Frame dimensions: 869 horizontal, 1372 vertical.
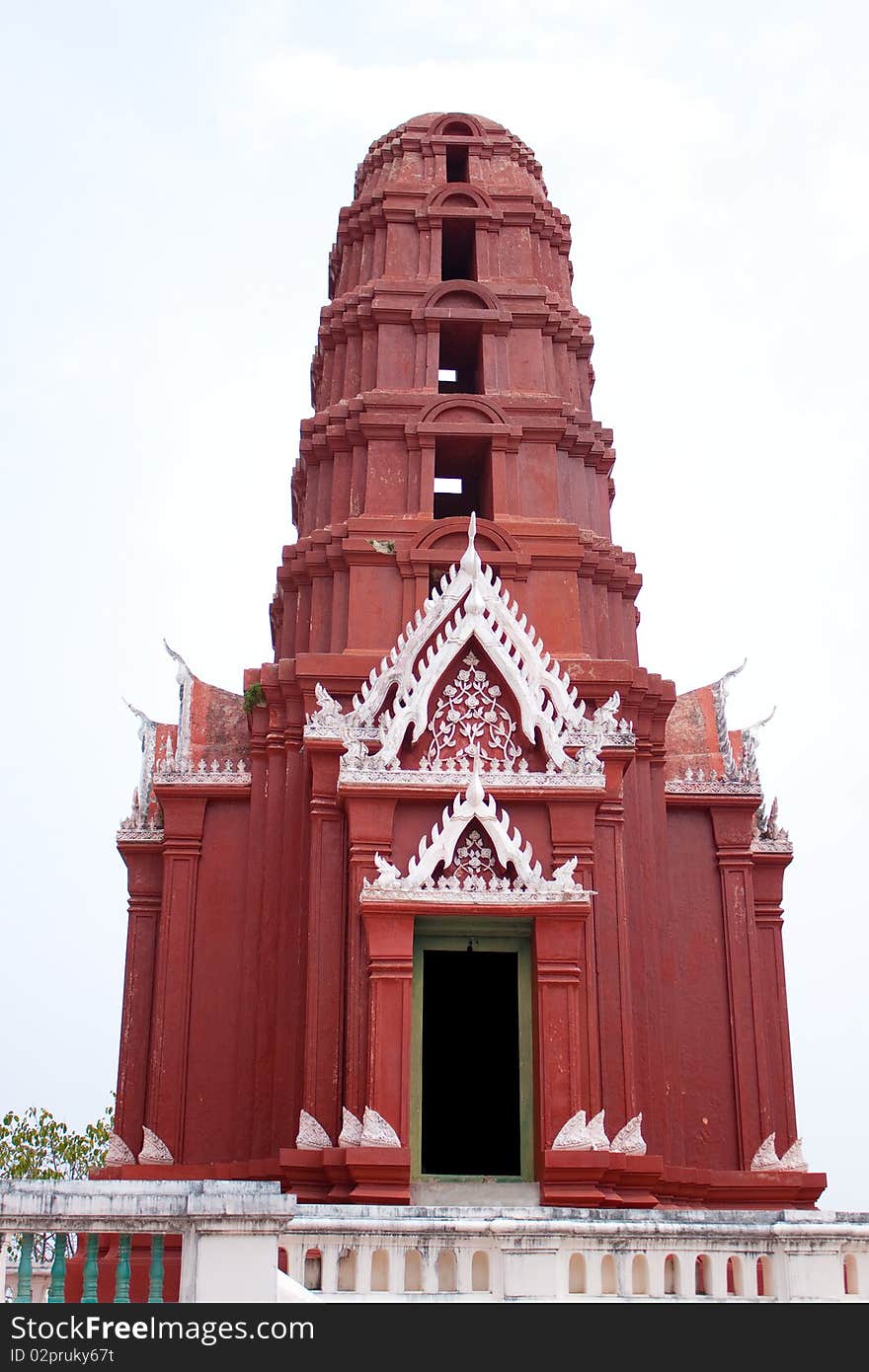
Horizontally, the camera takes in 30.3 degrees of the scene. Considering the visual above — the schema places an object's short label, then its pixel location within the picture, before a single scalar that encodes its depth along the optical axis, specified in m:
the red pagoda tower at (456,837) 12.34
